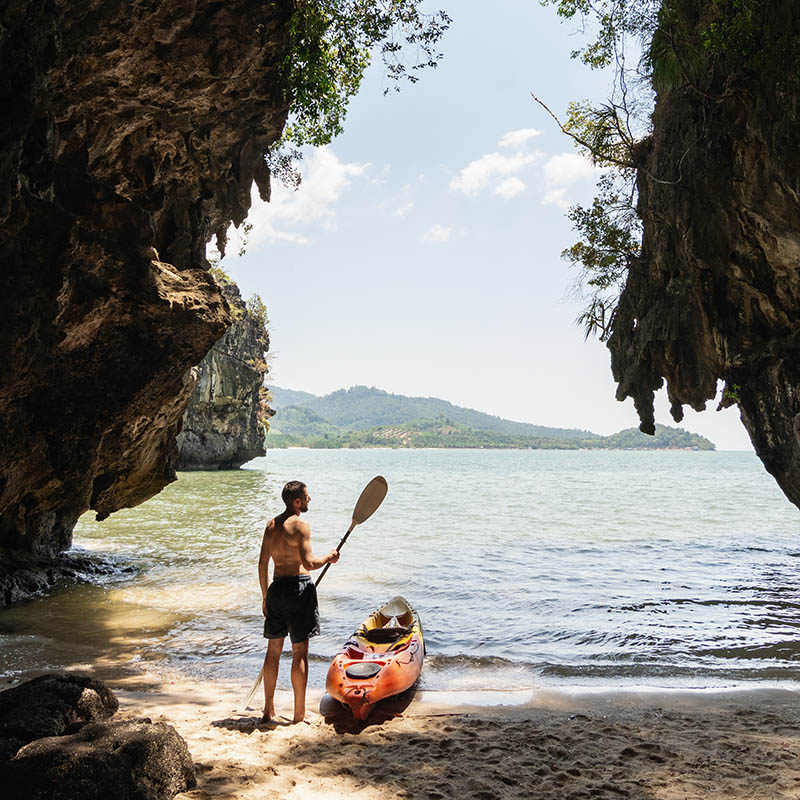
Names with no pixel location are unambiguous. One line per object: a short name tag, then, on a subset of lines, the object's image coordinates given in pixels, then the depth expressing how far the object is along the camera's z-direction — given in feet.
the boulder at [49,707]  11.82
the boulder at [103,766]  10.10
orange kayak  17.88
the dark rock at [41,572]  32.24
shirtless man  16.40
